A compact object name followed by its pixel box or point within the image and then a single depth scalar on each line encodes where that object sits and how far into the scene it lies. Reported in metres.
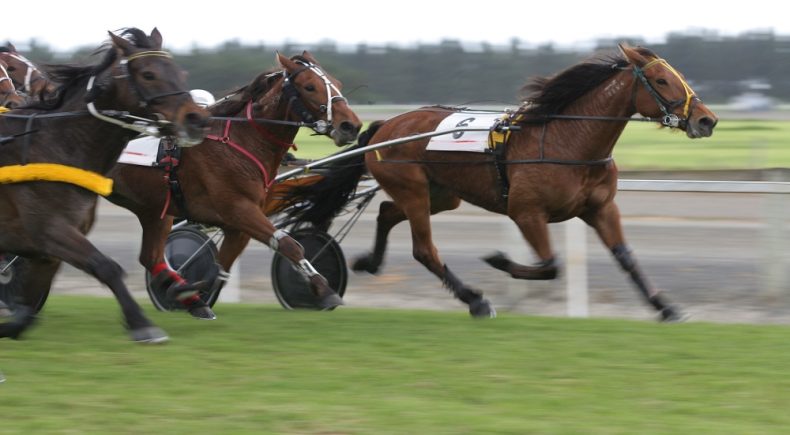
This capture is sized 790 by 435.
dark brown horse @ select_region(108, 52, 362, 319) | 15.02
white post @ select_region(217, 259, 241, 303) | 18.83
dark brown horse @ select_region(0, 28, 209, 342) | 12.48
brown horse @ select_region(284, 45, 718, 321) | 15.28
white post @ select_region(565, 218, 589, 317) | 17.36
